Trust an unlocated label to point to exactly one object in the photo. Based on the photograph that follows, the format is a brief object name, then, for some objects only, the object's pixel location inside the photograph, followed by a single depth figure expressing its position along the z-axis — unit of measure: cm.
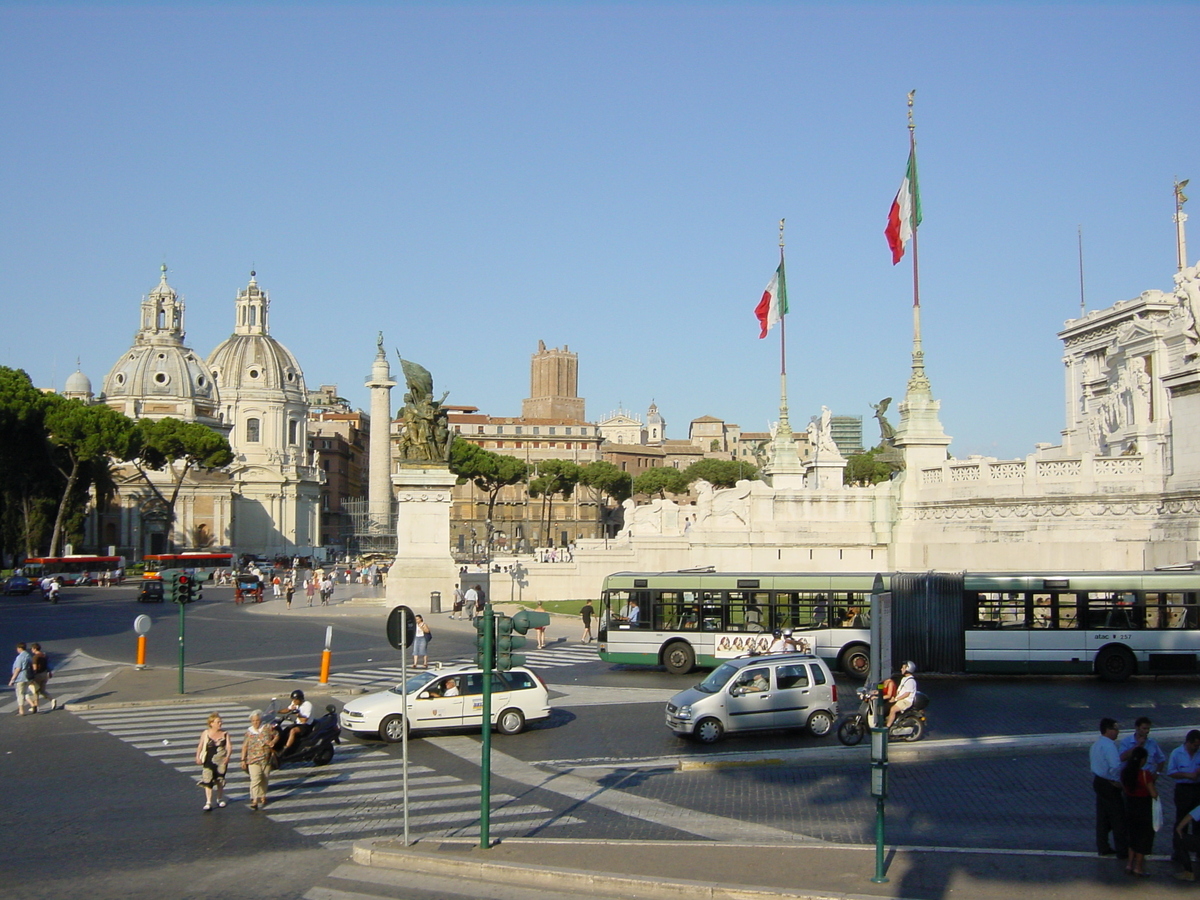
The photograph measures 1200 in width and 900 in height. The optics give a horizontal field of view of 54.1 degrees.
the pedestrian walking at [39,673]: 2054
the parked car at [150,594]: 4753
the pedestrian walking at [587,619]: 3055
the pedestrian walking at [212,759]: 1291
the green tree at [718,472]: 12441
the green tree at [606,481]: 12212
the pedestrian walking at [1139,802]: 980
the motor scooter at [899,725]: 1555
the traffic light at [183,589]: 2278
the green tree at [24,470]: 6066
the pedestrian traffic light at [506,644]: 1137
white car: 1683
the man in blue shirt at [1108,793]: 1011
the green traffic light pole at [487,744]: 1061
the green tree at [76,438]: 6456
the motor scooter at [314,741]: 1516
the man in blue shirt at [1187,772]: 980
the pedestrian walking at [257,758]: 1305
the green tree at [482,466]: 10438
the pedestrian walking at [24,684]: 2009
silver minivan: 1630
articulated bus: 2086
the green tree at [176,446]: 8369
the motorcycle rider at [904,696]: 1548
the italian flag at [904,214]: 3381
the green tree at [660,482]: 12769
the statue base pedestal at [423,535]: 3888
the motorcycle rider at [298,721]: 1509
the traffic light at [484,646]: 1106
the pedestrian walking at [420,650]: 2402
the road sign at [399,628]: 1251
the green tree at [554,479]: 11662
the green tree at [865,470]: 9112
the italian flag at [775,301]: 4484
